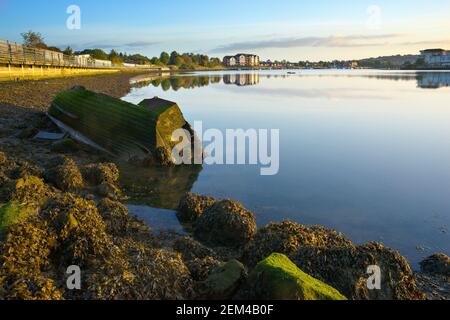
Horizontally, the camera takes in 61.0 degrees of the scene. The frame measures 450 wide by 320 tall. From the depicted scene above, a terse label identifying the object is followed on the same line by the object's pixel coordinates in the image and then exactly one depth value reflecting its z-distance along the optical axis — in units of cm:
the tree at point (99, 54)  13005
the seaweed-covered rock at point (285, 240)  516
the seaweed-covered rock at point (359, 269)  423
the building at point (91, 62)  6394
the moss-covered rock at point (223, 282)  374
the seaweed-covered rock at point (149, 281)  356
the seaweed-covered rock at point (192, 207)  714
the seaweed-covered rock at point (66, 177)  799
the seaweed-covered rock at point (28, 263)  324
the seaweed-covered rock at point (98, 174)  880
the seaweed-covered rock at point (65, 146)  1131
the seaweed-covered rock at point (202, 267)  429
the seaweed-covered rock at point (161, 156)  1090
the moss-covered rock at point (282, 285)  348
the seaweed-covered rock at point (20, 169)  798
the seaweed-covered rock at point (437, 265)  540
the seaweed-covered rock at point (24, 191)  612
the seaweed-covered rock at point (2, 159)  845
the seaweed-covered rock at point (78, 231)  427
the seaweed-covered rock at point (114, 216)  596
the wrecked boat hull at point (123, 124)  1117
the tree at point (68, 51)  8166
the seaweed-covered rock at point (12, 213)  438
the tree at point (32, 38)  7978
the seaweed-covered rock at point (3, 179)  718
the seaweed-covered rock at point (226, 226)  609
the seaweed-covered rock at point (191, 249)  517
